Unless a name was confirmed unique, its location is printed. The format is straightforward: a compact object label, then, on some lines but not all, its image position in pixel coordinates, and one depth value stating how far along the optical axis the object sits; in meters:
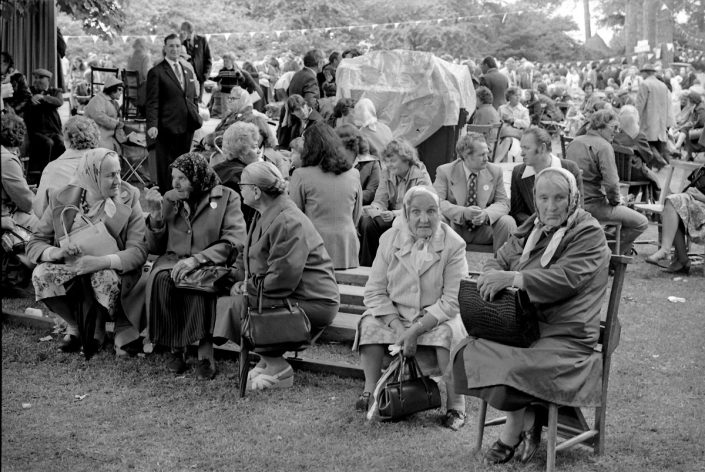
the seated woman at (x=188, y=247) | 5.73
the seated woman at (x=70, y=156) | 6.99
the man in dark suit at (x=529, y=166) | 7.04
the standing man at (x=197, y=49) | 16.31
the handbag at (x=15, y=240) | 7.29
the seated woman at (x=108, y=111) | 10.91
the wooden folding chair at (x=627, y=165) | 10.21
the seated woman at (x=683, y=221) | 8.48
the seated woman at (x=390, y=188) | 6.99
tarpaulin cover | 10.96
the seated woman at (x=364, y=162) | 7.43
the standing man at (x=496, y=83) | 14.87
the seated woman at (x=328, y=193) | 6.38
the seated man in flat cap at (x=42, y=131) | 11.33
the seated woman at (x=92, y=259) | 5.96
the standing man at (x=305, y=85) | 12.06
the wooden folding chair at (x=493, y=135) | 12.09
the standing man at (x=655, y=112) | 15.24
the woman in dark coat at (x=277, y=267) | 5.30
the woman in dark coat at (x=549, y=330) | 4.04
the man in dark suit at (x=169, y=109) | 10.52
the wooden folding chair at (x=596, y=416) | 4.05
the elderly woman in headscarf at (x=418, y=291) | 4.81
